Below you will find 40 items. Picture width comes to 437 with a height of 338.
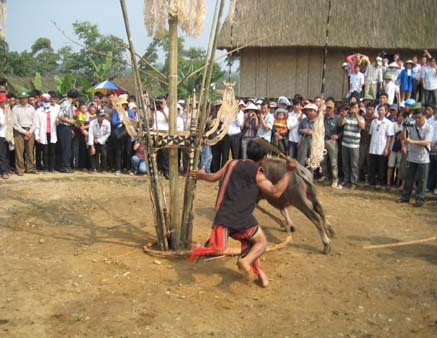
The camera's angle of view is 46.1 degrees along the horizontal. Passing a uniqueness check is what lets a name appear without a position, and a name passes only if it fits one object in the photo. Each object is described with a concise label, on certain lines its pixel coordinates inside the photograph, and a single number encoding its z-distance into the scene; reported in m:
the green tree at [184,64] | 26.23
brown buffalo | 7.28
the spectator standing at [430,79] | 14.52
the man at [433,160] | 10.71
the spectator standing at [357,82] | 15.30
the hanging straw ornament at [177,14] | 6.28
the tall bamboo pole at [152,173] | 6.30
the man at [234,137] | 12.95
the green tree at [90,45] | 39.38
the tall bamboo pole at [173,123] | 6.48
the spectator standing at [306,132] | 11.98
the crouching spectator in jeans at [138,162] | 13.10
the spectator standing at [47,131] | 12.67
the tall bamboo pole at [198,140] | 6.34
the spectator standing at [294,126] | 12.52
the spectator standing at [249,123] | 12.77
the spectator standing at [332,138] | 12.03
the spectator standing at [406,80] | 14.74
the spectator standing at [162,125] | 11.89
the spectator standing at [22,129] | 12.38
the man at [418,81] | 14.79
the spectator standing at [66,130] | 12.88
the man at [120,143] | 13.10
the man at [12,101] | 12.68
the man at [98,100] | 13.56
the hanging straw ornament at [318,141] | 9.22
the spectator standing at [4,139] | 11.95
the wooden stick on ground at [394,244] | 7.15
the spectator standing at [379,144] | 11.49
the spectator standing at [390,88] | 14.44
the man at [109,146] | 13.23
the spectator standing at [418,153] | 10.12
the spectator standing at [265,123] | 12.54
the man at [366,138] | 11.98
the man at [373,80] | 15.09
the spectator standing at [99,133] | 12.91
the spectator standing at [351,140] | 11.70
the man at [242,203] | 5.61
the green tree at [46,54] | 44.25
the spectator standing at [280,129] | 12.55
